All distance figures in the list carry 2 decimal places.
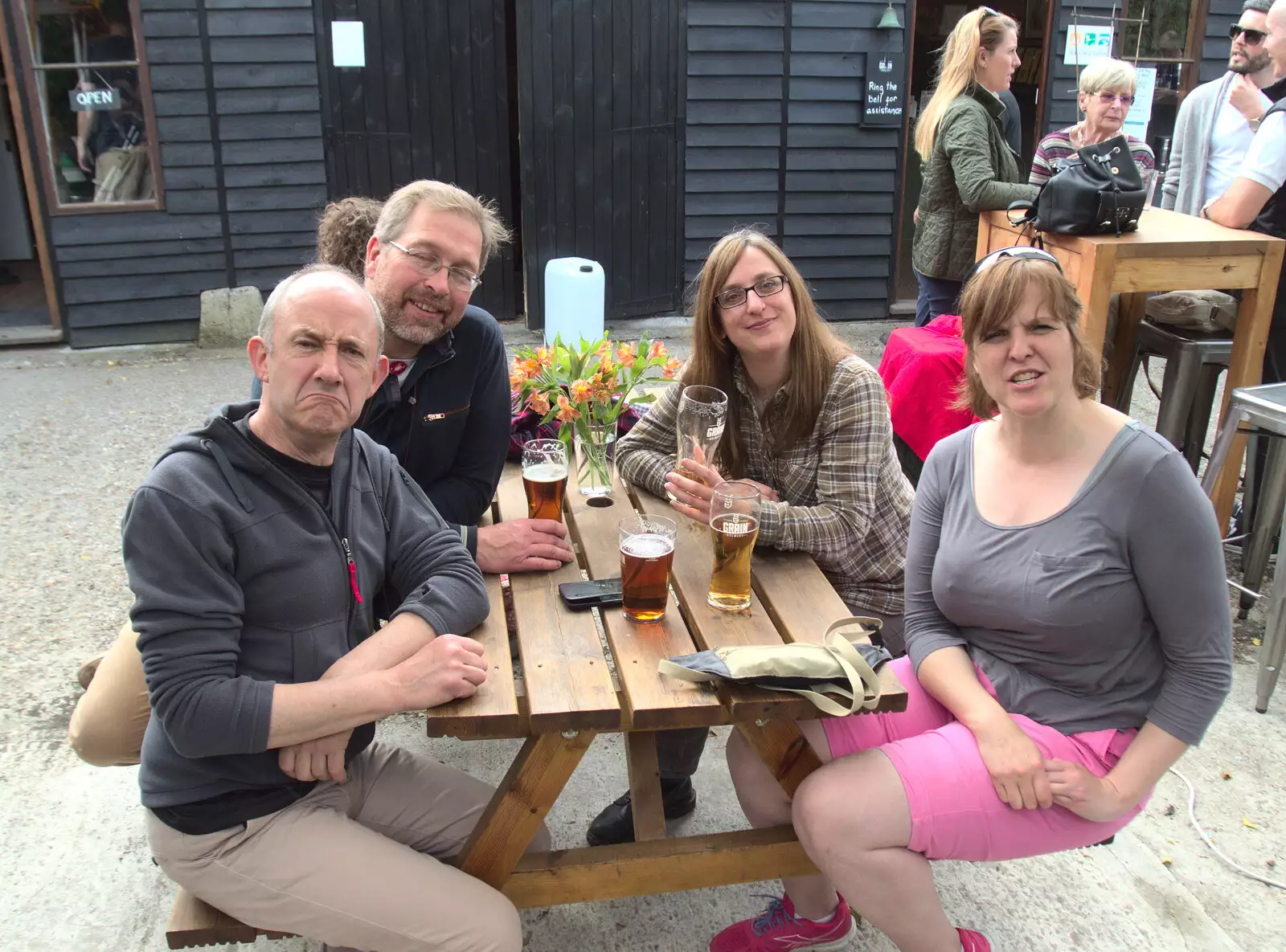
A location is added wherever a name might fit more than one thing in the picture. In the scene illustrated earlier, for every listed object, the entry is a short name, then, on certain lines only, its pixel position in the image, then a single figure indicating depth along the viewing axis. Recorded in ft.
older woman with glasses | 14.58
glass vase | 8.01
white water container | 21.57
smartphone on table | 6.53
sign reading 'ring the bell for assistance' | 24.71
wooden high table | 11.43
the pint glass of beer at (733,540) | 6.16
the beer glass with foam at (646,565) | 6.13
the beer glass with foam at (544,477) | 7.38
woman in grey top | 5.79
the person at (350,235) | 8.79
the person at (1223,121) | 13.92
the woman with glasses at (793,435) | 7.34
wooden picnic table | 5.52
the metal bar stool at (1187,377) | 12.67
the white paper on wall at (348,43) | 21.91
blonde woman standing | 15.37
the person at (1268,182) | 11.91
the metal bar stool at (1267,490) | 9.84
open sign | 21.29
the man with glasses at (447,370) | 7.27
